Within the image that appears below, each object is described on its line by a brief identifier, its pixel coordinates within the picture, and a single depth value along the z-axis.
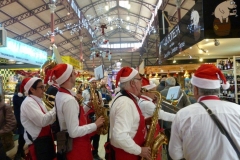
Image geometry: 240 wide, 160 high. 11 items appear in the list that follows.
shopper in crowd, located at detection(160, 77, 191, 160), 3.82
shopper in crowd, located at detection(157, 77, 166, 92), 6.40
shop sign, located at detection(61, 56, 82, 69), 11.01
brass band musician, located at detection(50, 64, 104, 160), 2.03
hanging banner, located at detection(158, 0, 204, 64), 5.10
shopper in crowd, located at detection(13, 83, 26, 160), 4.16
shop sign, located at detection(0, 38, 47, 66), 6.45
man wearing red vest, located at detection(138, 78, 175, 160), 2.77
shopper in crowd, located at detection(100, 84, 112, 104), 9.05
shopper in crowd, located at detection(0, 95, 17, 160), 3.44
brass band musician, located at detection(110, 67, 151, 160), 1.80
